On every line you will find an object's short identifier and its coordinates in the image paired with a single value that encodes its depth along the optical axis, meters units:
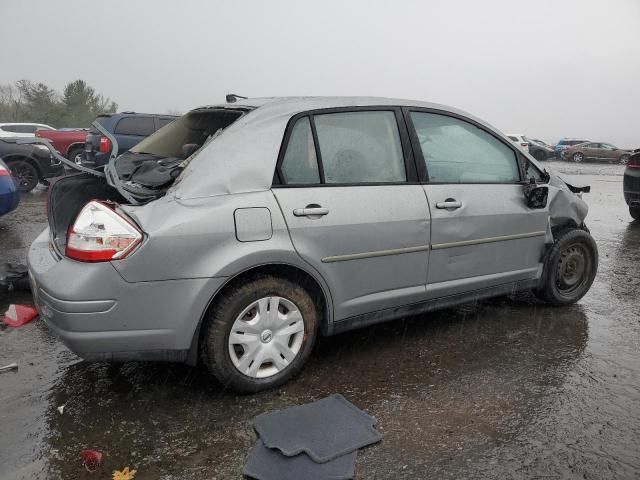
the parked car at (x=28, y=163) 10.73
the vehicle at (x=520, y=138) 29.06
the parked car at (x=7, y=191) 6.25
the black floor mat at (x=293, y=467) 2.16
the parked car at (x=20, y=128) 21.34
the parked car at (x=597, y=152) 31.59
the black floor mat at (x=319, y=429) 2.34
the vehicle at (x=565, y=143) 33.74
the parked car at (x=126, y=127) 11.72
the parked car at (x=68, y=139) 16.08
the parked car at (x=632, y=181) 8.63
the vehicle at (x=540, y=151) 32.78
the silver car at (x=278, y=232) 2.48
